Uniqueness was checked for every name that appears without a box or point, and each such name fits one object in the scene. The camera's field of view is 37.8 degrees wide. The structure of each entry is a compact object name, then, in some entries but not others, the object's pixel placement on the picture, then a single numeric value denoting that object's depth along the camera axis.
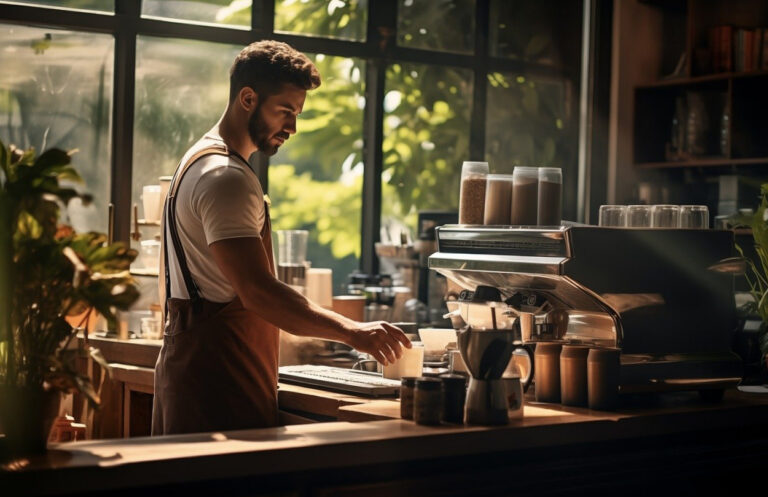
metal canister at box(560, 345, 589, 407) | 2.69
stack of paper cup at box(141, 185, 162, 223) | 4.50
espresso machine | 2.73
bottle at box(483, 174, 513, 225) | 2.99
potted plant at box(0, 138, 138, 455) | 1.87
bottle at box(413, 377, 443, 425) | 2.35
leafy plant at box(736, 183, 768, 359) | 3.48
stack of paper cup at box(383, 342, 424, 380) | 2.90
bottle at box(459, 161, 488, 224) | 3.07
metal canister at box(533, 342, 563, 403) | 2.77
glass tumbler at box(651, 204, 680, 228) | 3.04
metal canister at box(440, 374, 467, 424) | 2.37
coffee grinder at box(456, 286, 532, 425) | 2.36
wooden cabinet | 5.73
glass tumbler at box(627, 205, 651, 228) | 3.06
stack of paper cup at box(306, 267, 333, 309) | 4.36
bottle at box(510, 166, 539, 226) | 2.95
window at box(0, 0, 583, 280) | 5.00
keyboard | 2.87
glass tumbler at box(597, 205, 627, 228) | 3.10
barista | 2.51
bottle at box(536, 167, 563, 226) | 2.91
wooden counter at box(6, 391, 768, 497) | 1.85
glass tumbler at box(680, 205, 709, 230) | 3.05
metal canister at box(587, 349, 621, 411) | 2.64
